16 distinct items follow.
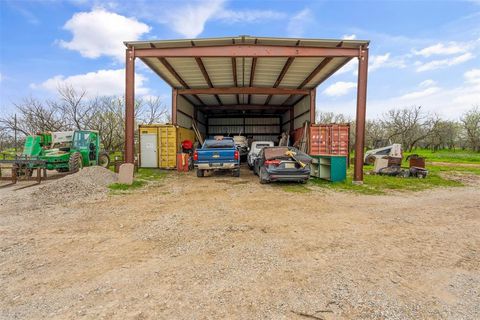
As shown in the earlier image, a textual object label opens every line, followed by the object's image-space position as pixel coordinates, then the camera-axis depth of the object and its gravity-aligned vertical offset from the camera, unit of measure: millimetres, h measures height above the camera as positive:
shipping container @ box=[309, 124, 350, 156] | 16219 +626
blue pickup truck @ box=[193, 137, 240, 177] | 11281 -455
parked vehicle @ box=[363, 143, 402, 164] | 15864 -202
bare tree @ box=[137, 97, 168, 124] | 35250 +4088
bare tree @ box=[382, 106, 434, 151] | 42781 +3927
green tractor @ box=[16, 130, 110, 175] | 11031 -220
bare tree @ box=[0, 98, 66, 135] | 24703 +2337
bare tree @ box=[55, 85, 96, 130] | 25186 +2805
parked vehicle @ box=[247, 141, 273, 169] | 15492 +4
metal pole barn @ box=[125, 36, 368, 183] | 10597 +4028
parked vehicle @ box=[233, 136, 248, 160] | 20436 +240
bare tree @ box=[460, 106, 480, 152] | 42875 +3711
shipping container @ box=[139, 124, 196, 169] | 15938 +70
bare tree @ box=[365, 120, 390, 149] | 46562 +3436
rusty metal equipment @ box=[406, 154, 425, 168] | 12977 -617
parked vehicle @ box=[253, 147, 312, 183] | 9188 -654
